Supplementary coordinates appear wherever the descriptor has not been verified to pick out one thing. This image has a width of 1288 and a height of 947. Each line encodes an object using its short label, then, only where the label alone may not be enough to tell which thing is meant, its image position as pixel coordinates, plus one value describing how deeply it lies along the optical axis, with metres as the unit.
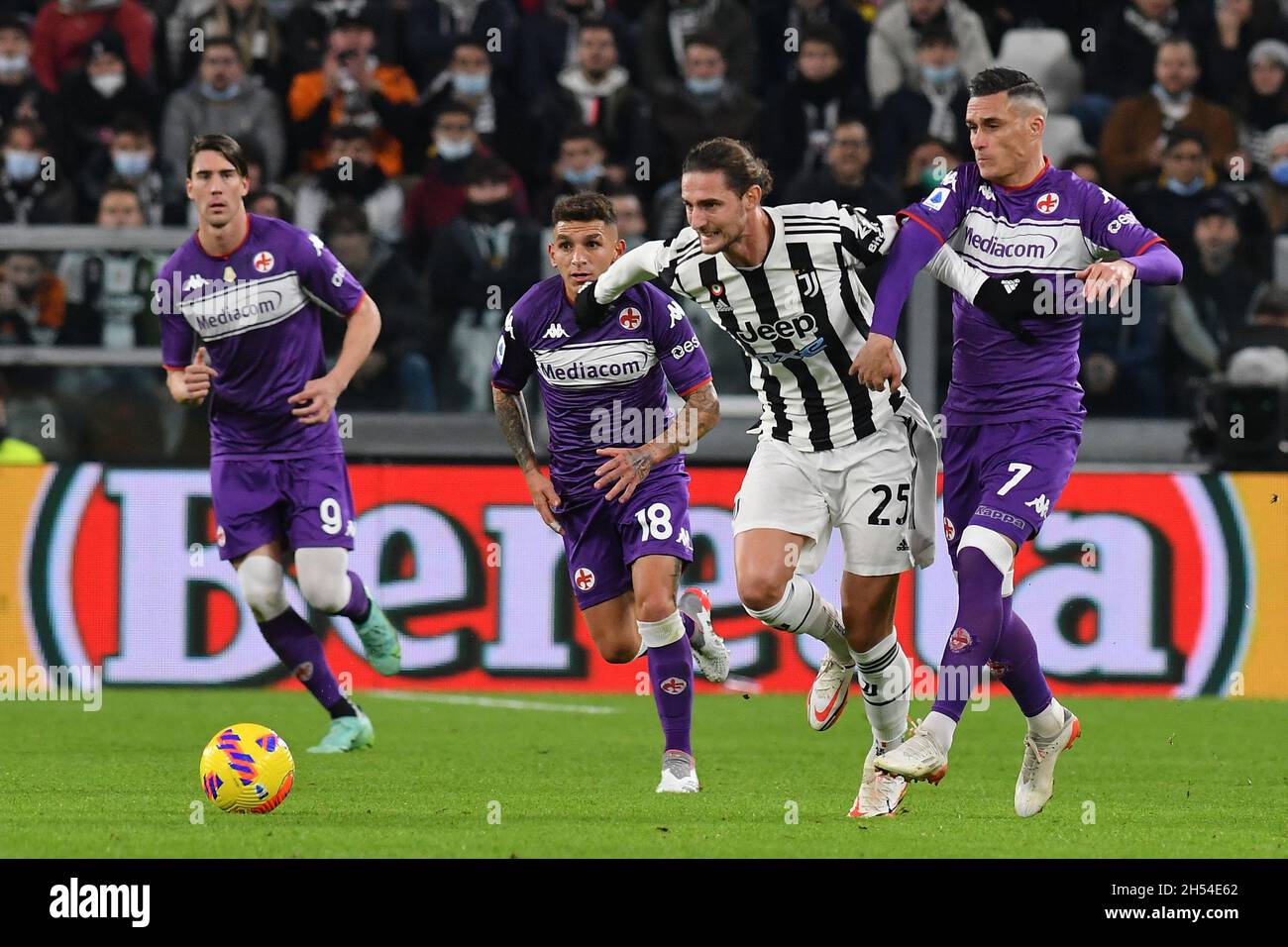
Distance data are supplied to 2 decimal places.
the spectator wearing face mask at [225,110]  14.64
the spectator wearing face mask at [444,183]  13.93
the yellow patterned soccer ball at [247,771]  7.10
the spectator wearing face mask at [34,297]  12.61
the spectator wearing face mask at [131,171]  14.09
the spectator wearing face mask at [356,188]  14.05
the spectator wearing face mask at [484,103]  14.66
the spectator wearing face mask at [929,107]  14.30
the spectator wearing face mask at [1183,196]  13.32
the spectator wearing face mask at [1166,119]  14.40
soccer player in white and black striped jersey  7.27
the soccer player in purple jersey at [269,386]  9.20
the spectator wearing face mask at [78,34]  15.53
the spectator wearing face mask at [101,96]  14.95
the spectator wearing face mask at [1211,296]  12.71
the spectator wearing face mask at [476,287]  12.66
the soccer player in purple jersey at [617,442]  8.12
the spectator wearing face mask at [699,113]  14.35
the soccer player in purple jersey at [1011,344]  6.98
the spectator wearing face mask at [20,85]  14.95
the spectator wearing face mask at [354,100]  14.76
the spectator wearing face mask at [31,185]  14.01
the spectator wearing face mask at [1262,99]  14.67
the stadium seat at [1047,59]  15.16
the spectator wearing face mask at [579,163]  13.98
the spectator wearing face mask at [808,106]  14.38
